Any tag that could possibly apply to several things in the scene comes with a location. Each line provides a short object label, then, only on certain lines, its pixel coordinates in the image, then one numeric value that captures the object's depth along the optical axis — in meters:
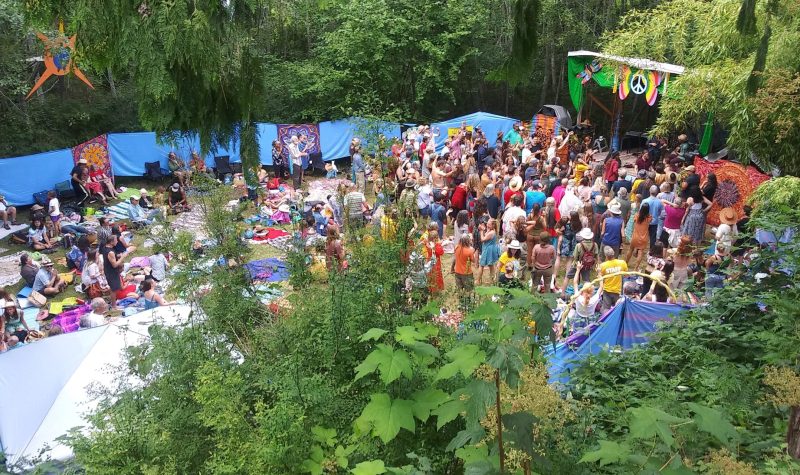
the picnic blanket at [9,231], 10.91
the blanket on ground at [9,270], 9.64
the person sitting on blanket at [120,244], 9.75
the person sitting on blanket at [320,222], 10.37
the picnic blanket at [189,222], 11.62
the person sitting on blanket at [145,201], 12.98
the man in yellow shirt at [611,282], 6.84
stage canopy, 11.98
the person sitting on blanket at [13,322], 7.43
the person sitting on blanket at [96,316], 7.21
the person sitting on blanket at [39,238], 10.84
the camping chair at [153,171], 14.67
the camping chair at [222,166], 14.66
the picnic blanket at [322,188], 14.10
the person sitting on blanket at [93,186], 12.88
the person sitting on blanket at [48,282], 8.95
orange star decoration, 12.65
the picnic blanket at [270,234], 11.27
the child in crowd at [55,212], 11.41
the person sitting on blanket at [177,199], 12.55
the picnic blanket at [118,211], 12.56
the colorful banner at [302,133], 15.71
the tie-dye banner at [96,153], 13.43
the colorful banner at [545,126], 15.07
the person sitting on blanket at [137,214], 11.80
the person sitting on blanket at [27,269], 9.02
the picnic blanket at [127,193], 13.48
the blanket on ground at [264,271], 5.50
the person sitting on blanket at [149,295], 7.76
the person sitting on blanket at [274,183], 13.98
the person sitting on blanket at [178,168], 12.46
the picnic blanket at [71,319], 7.77
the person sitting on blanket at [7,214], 11.30
